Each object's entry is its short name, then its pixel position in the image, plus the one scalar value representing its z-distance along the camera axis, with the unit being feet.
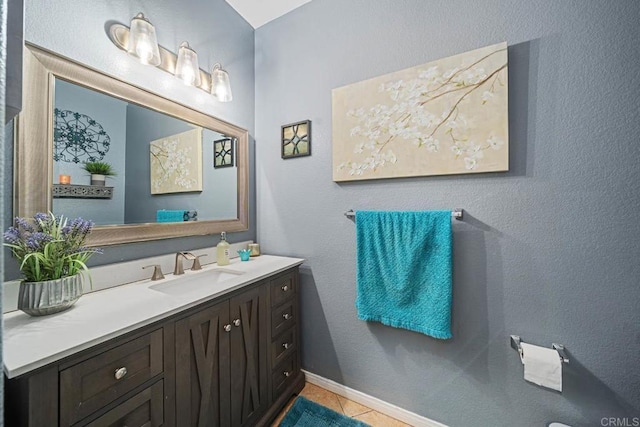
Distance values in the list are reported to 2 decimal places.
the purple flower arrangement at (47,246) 2.86
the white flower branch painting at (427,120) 3.98
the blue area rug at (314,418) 4.61
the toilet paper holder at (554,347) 3.58
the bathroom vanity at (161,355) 2.35
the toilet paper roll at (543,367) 3.42
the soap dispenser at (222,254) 5.23
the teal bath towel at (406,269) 4.24
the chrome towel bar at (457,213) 4.12
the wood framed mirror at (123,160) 3.27
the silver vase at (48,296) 2.81
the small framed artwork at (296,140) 5.70
